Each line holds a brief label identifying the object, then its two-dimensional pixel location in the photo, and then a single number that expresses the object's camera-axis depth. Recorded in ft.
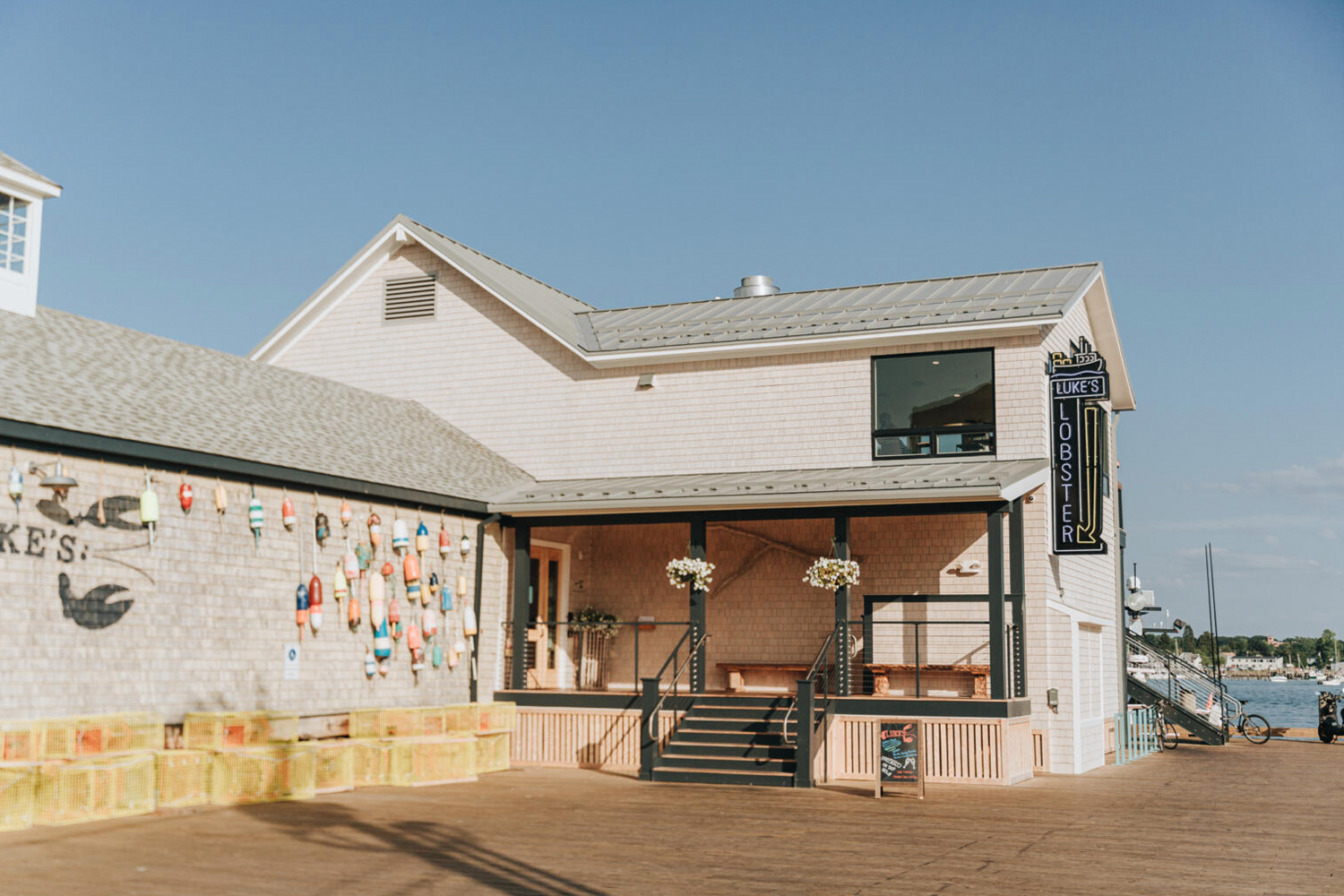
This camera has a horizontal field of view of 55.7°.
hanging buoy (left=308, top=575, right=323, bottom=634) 50.96
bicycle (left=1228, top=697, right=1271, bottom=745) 93.04
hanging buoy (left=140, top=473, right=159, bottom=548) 44.01
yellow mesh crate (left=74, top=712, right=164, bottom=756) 40.32
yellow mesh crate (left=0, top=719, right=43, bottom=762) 37.99
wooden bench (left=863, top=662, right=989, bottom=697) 59.41
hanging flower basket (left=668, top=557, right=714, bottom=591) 59.00
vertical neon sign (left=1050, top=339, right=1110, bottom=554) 59.82
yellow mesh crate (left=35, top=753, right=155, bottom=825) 37.35
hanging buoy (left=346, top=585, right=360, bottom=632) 53.36
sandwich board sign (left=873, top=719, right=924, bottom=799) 48.57
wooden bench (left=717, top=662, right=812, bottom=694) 63.62
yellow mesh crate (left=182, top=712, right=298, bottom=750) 43.83
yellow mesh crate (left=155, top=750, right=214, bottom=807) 40.73
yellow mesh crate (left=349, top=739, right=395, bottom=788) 48.93
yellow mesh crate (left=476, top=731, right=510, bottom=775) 56.18
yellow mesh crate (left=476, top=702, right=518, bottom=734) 57.57
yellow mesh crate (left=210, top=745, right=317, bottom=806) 42.80
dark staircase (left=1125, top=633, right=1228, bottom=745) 89.35
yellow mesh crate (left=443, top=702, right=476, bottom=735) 54.70
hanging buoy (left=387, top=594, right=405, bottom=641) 55.62
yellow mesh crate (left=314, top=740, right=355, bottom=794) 46.37
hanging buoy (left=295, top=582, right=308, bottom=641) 50.59
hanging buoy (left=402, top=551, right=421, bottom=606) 56.18
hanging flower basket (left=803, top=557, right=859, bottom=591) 56.18
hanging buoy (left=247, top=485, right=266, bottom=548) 48.73
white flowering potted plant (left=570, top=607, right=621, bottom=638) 68.74
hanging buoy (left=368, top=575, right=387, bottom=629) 54.24
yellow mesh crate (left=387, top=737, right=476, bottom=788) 49.52
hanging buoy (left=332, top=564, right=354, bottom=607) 52.54
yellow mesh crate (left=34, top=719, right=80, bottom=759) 38.88
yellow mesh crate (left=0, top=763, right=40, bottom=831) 36.19
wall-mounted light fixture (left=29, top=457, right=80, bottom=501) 39.96
